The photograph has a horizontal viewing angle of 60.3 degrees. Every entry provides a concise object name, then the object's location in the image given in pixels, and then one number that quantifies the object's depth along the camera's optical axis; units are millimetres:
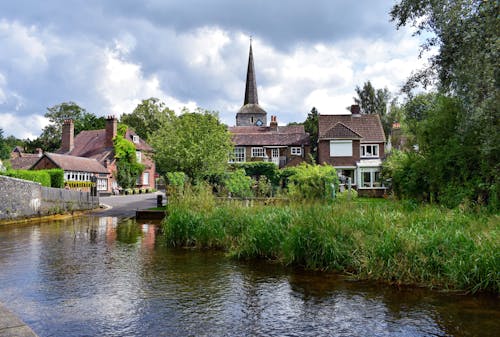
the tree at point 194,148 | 27734
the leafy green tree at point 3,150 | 37200
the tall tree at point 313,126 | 61875
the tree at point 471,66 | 13867
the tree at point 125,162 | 50281
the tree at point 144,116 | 71844
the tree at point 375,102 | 63344
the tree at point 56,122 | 73938
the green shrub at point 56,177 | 35812
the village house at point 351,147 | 42125
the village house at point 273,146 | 50281
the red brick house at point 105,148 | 50812
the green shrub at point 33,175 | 30188
